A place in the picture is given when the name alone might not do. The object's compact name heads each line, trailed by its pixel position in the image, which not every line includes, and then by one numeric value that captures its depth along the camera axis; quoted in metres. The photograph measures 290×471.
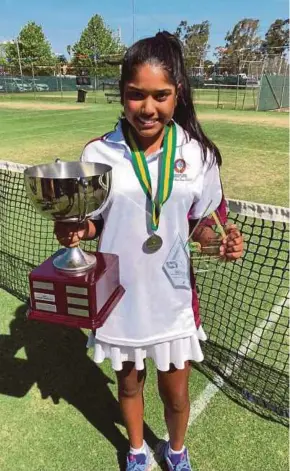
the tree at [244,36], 92.88
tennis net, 2.86
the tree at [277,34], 85.25
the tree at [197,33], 92.31
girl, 1.72
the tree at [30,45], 68.31
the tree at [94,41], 72.94
